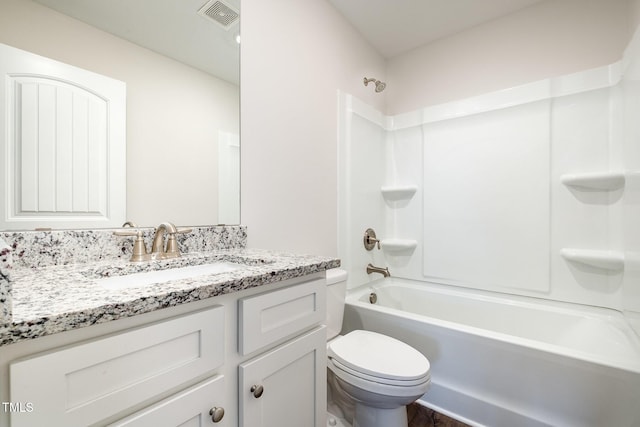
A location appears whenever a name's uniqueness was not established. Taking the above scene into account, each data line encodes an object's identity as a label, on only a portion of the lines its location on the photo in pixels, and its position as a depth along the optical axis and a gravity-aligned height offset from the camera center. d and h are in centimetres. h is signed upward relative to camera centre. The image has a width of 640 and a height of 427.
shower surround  164 +15
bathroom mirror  89 +50
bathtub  116 -72
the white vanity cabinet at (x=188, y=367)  44 -32
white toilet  115 -69
